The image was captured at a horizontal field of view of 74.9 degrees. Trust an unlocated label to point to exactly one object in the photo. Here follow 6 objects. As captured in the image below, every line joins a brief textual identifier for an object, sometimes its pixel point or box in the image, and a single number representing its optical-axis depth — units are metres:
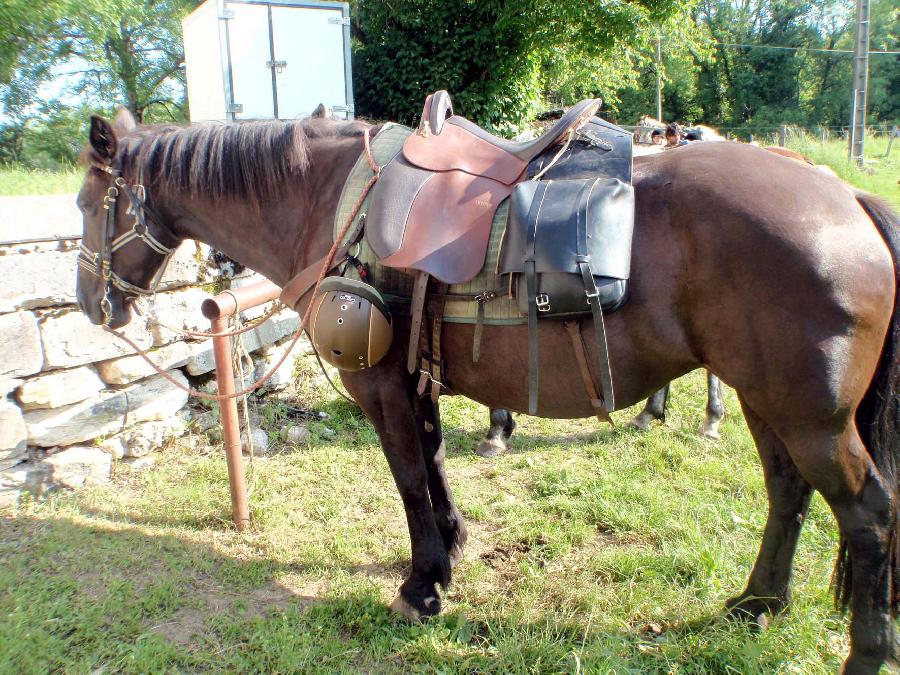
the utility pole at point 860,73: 13.45
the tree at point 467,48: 9.14
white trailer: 6.48
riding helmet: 1.95
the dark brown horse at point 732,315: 1.66
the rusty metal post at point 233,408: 2.98
